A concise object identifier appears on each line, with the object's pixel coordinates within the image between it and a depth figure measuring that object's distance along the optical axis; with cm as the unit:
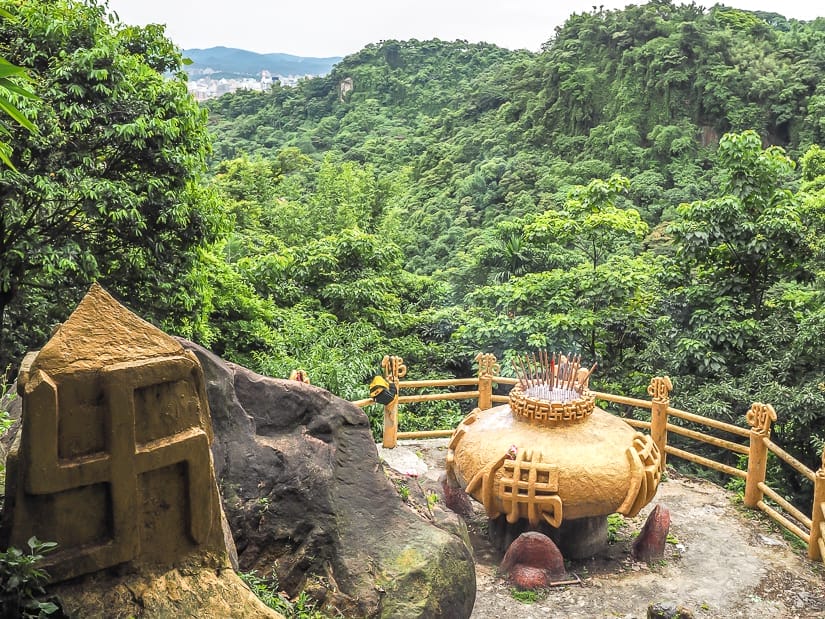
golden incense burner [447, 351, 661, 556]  716
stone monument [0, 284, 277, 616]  320
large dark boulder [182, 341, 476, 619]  482
